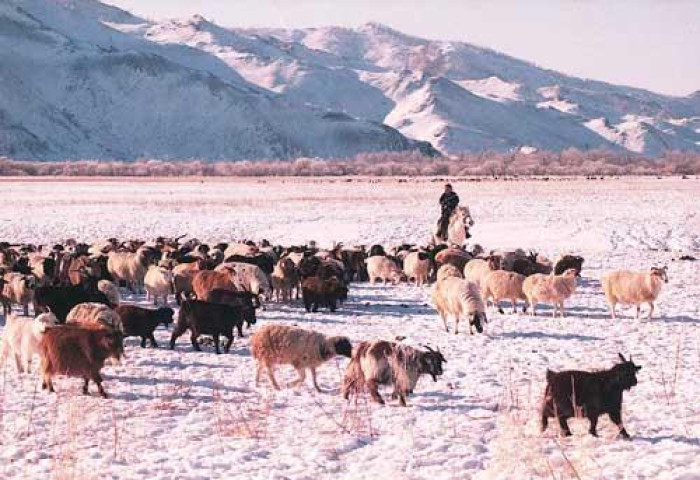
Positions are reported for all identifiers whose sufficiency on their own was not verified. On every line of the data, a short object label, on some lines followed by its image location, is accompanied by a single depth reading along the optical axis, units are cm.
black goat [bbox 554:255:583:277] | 2019
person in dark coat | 2594
